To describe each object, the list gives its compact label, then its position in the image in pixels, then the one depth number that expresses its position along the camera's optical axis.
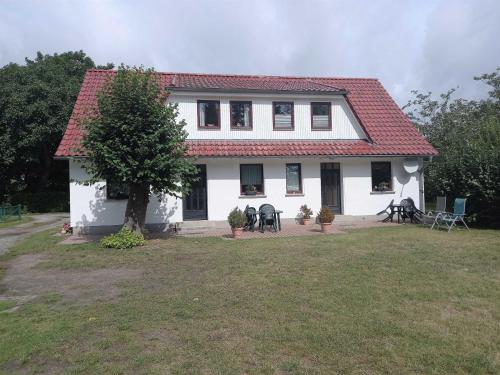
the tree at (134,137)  12.47
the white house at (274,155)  16.75
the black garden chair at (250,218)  15.94
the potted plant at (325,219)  15.16
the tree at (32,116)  29.38
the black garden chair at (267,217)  15.84
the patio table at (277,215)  15.84
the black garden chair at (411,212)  17.50
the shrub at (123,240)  12.63
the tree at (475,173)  15.34
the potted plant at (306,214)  17.59
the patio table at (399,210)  17.62
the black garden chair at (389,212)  17.86
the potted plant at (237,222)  14.38
